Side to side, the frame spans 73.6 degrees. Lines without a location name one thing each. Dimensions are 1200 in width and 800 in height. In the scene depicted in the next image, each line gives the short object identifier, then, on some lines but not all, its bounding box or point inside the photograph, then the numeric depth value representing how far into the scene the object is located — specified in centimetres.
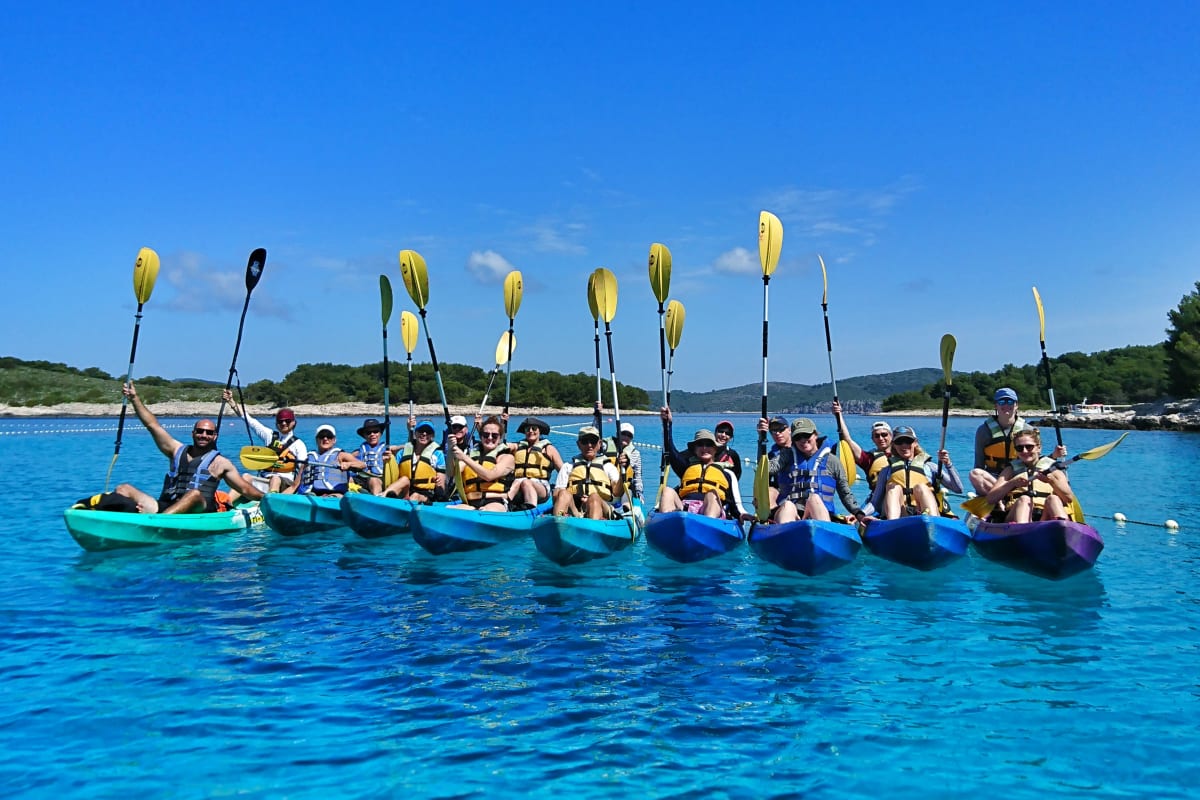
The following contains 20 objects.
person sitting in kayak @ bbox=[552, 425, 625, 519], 1079
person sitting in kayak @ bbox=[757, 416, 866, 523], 970
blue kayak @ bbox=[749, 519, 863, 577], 888
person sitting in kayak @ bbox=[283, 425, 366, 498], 1344
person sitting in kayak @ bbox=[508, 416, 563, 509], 1226
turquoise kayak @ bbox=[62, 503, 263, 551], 1076
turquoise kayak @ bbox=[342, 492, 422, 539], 1197
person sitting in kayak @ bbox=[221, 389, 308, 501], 1352
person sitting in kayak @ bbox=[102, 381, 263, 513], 1146
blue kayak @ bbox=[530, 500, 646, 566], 989
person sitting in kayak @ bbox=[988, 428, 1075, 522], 905
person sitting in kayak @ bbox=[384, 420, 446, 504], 1284
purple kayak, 864
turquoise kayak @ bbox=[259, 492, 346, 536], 1252
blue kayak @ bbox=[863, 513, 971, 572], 916
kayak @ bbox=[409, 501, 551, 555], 1068
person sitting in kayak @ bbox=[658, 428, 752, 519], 1035
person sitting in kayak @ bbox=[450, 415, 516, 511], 1166
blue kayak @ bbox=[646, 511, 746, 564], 958
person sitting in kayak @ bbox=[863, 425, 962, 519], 990
